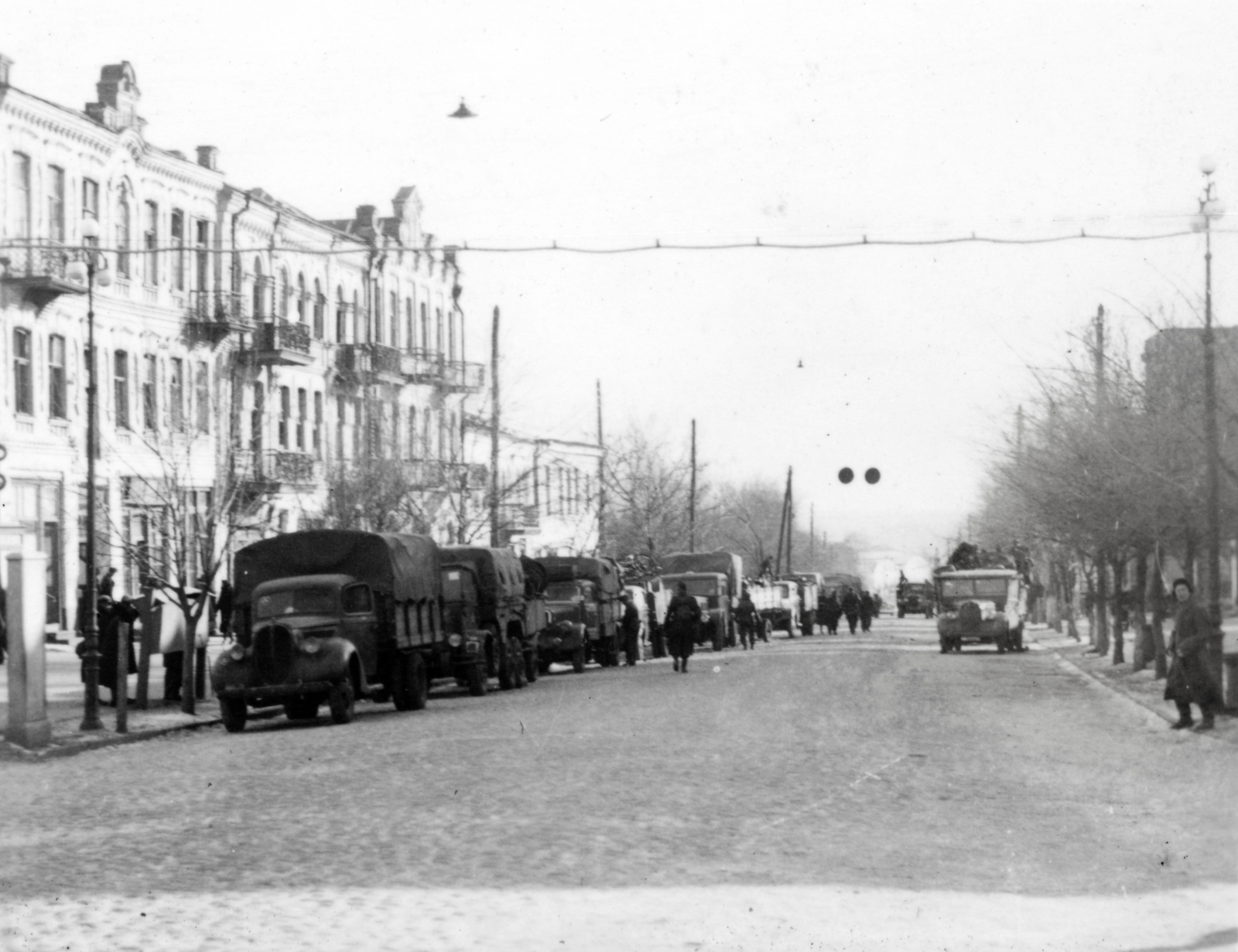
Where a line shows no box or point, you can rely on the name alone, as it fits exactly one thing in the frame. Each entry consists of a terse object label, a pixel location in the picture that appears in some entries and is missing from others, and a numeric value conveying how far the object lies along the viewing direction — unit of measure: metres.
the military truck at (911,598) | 113.69
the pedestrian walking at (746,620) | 59.41
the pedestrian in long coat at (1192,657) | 22.33
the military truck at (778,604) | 72.06
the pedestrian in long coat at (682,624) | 39.00
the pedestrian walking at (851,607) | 73.62
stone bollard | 22.05
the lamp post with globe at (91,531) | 24.22
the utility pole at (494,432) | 48.11
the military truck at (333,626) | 25.44
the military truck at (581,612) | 41.66
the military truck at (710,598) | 56.41
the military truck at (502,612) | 34.06
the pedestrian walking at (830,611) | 75.25
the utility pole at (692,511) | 75.69
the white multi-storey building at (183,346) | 41.78
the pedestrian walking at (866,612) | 77.44
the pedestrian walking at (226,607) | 36.94
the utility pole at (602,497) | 68.69
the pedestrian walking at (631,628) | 46.31
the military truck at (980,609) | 52.28
